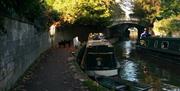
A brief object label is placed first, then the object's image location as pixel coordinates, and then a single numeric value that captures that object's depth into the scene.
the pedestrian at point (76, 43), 17.16
